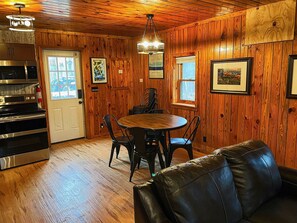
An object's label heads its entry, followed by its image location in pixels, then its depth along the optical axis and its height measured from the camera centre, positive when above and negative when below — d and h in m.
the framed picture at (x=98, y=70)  5.23 +0.24
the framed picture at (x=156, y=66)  4.97 +0.30
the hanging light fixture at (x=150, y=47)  3.12 +0.44
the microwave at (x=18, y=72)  3.70 +0.17
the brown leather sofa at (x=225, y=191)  1.36 -0.76
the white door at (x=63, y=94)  4.79 -0.28
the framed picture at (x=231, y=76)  3.46 +0.03
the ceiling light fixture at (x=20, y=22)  2.79 +0.75
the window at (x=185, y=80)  4.46 -0.03
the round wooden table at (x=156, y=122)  3.11 -0.64
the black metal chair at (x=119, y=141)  3.48 -0.95
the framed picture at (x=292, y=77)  2.92 -0.01
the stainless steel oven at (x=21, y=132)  3.63 -0.82
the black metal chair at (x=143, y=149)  2.92 -0.96
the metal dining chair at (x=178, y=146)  3.36 -0.99
